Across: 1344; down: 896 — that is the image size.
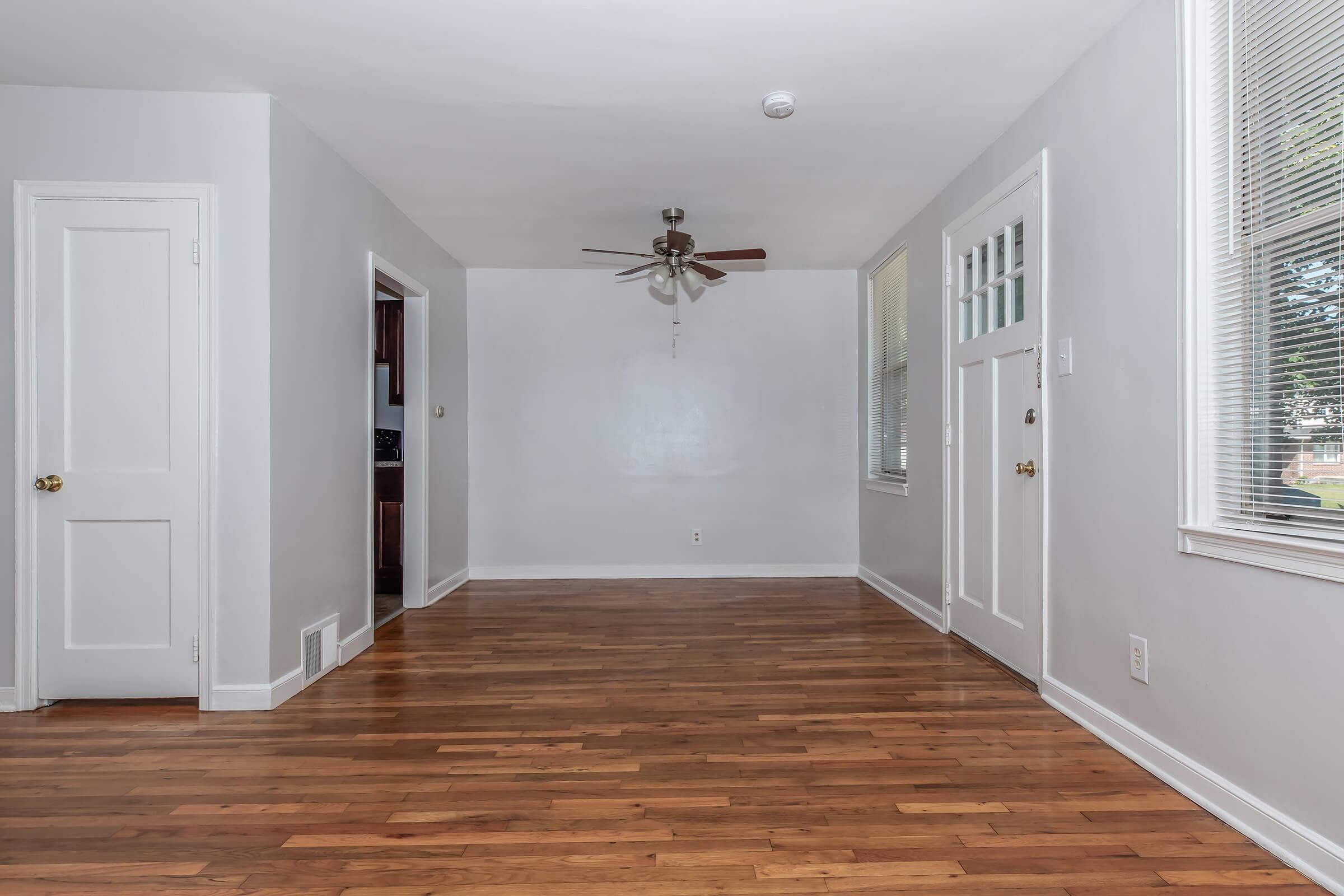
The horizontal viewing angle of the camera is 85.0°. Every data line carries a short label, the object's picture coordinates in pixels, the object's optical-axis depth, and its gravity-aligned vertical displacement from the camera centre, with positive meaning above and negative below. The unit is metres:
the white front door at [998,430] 3.16 +0.08
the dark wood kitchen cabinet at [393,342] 5.11 +0.75
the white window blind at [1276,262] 1.80 +0.49
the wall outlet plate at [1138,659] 2.42 -0.71
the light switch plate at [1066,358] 2.85 +0.34
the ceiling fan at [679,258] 4.41 +1.16
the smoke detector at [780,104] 3.03 +1.43
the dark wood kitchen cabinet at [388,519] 5.44 -0.54
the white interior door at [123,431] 2.99 +0.06
